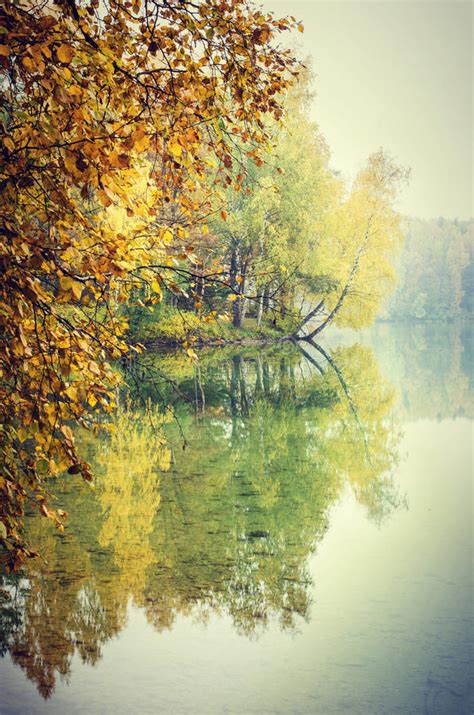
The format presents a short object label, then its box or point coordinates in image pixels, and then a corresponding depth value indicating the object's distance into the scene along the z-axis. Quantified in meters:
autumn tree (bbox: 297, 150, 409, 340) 38.88
